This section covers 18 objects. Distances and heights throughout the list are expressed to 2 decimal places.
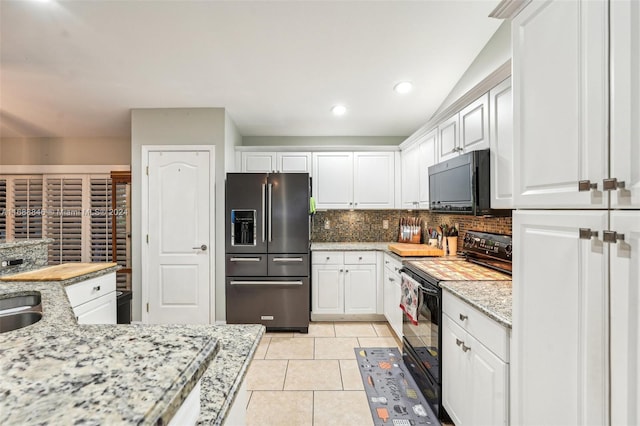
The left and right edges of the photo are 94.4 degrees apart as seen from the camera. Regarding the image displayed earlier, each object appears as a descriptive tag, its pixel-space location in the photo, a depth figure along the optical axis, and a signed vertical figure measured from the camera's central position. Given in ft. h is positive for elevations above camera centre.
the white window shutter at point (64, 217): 13.25 -0.22
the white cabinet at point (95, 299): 5.93 -1.89
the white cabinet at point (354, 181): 12.85 +1.39
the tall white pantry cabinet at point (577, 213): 2.58 +0.00
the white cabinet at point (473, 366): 4.36 -2.58
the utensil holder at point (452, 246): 9.92 -1.10
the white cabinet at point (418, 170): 9.96 +1.63
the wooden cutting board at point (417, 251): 9.62 -1.25
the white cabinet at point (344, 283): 11.75 -2.79
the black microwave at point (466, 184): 6.64 +0.70
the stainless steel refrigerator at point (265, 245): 10.91 -1.20
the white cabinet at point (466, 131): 6.78 +2.15
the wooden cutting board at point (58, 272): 5.66 -1.25
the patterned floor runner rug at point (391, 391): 6.41 -4.42
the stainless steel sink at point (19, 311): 4.55 -1.58
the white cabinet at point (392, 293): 9.87 -2.86
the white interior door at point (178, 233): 10.93 -0.76
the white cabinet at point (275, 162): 12.74 +2.19
